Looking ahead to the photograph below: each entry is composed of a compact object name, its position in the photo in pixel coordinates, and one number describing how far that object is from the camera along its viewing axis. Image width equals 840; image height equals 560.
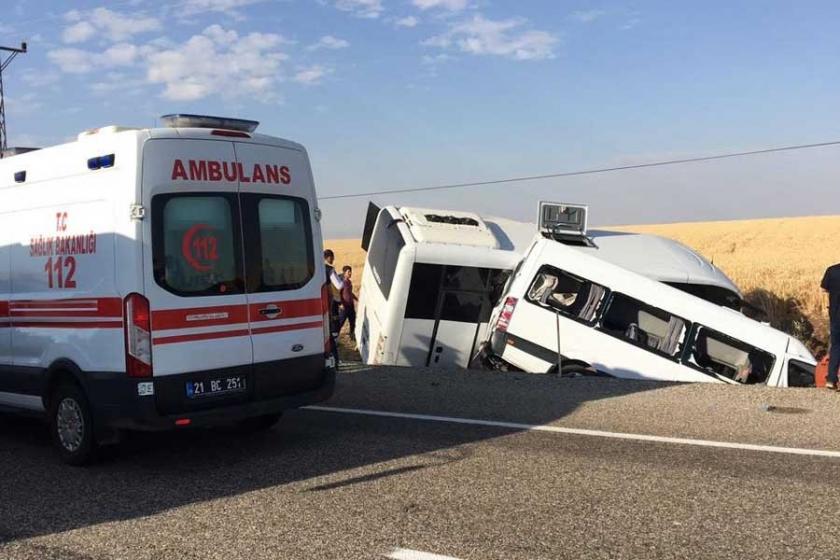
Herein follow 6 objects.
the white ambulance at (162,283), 6.10
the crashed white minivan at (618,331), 9.97
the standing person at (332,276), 12.25
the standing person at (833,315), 9.16
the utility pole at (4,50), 21.97
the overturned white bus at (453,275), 12.09
